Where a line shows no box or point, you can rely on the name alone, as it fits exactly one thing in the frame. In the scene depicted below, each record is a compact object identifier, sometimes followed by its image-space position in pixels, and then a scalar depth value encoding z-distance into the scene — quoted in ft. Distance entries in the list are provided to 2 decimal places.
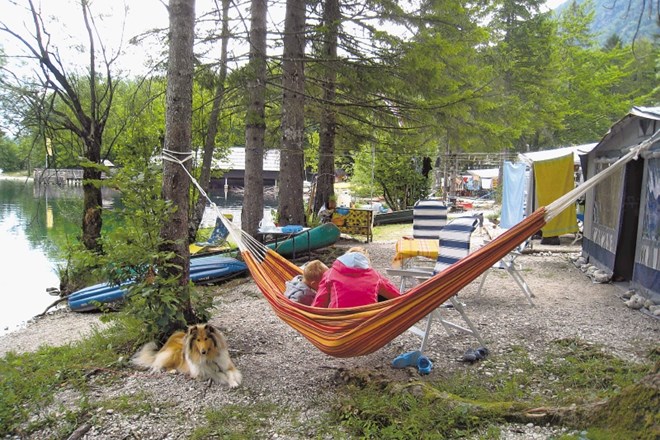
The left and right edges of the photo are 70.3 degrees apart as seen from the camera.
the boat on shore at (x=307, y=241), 22.08
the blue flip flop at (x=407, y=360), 9.69
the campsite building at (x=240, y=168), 85.54
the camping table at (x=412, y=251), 17.03
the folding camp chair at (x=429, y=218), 24.09
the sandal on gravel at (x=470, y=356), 9.94
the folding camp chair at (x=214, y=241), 24.64
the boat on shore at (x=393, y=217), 43.29
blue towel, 29.96
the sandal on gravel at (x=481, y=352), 10.16
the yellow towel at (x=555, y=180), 25.03
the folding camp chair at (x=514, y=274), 14.99
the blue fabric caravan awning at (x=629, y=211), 14.76
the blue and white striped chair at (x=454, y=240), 14.43
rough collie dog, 9.19
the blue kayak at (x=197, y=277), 18.02
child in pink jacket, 9.51
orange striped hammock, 8.18
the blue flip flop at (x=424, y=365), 9.37
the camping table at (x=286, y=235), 20.98
